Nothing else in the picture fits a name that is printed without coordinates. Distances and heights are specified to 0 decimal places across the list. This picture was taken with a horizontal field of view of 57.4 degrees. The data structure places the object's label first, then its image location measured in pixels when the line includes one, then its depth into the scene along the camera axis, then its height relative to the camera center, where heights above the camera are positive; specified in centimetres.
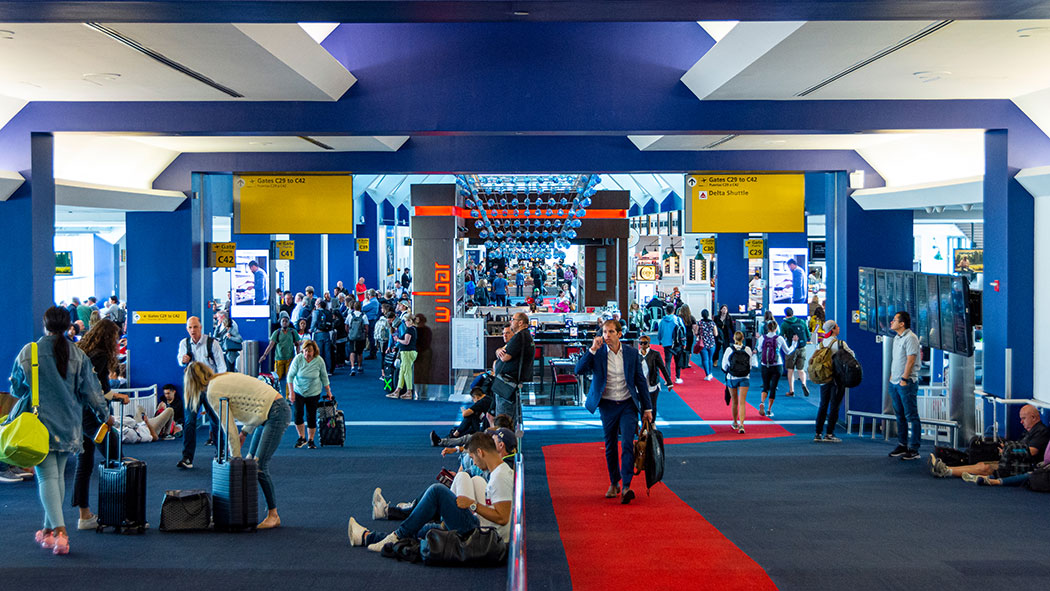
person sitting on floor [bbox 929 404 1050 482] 865 -148
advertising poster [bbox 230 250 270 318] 2033 +21
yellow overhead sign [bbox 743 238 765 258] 1762 +81
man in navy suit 781 -79
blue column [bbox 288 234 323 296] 2497 +70
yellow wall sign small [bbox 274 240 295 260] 2136 +93
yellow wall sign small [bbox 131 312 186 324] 1336 -37
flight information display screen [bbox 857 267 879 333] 1252 -10
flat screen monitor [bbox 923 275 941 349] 1078 -22
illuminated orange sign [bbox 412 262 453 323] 1706 +1
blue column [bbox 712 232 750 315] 2298 +50
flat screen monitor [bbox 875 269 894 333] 1202 -8
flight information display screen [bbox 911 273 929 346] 1108 -20
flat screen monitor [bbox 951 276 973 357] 994 -27
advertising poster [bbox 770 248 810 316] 2205 +27
